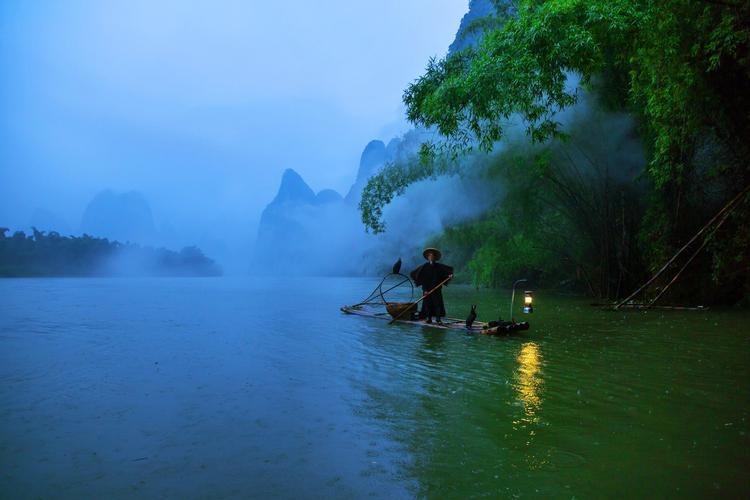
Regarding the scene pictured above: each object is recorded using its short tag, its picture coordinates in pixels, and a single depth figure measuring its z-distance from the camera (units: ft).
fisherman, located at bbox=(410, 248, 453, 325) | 32.45
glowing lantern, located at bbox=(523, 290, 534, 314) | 28.63
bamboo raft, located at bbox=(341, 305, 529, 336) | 26.99
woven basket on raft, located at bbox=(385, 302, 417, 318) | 34.71
